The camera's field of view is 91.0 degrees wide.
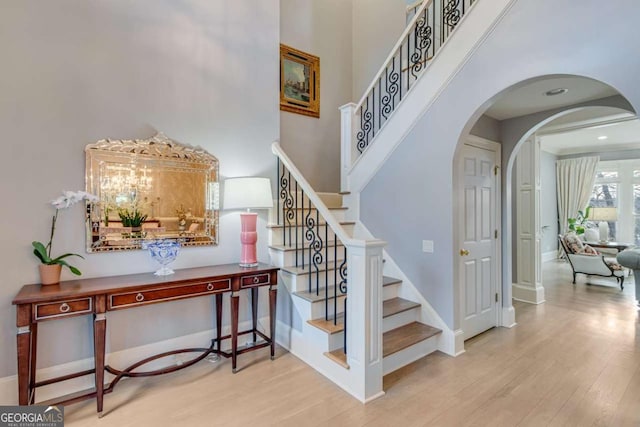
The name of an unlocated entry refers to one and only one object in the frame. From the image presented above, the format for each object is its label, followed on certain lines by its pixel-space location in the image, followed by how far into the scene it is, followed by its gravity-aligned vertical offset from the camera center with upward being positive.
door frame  3.09 -0.12
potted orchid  2.29 -0.25
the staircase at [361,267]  2.37 -0.46
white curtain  8.39 +0.87
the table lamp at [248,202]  3.03 +0.15
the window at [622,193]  7.92 +0.58
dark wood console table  1.99 -0.59
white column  4.79 -0.15
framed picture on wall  4.86 +2.17
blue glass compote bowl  2.60 -0.29
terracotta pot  2.29 -0.41
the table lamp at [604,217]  7.91 -0.03
